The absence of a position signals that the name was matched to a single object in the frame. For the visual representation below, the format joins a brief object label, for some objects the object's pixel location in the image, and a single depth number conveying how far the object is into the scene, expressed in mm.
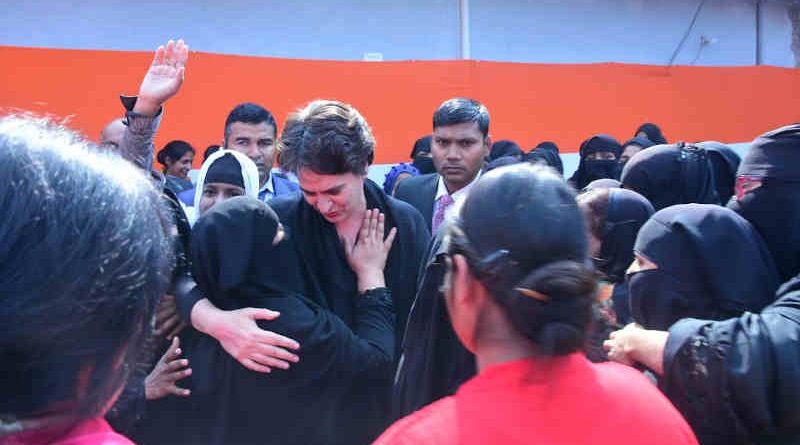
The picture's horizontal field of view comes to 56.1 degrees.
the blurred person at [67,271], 815
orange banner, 6379
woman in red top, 1096
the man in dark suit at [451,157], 4184
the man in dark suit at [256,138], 4000
